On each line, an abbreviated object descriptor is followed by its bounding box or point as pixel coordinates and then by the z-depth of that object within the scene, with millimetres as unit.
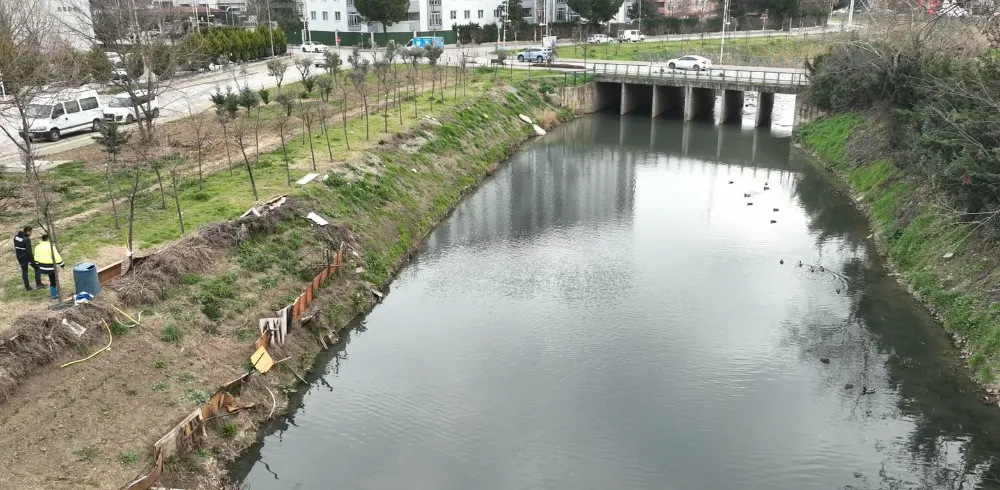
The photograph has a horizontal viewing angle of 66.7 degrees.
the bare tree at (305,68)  48019
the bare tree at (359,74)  42812
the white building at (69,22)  43812
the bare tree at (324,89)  43156
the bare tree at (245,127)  35844
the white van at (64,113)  33750
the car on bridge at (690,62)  59728
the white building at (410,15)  83062
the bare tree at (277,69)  47750
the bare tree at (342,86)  47609
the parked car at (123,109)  37406
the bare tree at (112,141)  27828
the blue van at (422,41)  76625
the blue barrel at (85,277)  17359
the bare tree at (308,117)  31300
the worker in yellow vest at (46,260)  17750
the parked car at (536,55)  65750
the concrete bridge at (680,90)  51969
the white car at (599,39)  83594
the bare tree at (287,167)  28300
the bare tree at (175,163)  29898
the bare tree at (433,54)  54953
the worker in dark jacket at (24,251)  18094
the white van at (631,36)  85000
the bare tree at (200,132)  27609
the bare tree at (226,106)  38125
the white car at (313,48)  74938
